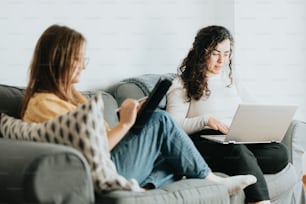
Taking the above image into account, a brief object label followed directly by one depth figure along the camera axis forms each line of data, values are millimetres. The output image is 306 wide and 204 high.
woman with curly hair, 3501
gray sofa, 2352
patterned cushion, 2509
